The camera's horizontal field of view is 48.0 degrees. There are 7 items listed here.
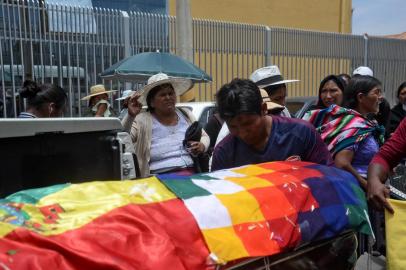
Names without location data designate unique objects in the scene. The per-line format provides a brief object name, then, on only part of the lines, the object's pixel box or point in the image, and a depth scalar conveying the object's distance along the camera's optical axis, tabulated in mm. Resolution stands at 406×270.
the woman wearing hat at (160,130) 3538
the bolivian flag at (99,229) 1236
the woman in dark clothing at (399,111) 5898
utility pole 8438
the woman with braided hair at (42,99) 3451
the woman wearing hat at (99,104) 6492
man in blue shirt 2297
